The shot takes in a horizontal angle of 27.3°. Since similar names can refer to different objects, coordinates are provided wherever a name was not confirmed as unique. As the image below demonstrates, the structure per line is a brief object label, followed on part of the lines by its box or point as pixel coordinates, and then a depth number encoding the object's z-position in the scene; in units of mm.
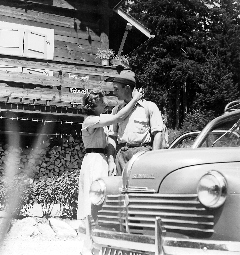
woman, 5090
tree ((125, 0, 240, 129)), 29656
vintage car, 3131
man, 4871
